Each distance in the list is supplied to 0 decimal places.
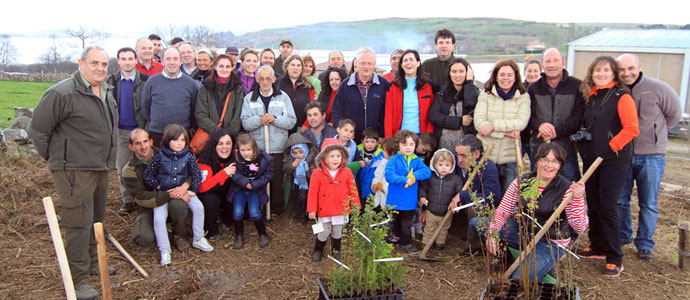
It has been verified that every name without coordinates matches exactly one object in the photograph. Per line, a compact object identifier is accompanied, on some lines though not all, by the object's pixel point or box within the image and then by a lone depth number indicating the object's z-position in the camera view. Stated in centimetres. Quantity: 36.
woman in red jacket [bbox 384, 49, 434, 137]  596
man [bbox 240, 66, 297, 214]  614
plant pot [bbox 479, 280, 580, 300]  372
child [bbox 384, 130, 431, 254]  537
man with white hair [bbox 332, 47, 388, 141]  622
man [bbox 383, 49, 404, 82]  700
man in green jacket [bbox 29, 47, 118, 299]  405
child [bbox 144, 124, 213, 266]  521
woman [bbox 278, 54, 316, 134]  675
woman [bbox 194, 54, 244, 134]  599
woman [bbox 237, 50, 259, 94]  646
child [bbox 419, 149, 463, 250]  537
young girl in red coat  518
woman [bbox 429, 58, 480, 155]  572
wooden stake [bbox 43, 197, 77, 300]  325
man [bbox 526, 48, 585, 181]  535
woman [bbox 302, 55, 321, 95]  716
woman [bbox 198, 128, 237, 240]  563
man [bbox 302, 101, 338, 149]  620
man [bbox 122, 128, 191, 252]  526
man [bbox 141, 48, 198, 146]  586
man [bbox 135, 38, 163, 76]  673
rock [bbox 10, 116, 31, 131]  924
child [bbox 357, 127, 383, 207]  579
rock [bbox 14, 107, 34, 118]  981
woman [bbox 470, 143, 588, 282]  430
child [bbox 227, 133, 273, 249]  564
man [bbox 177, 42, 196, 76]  703
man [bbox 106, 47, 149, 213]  608
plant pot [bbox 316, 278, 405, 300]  365
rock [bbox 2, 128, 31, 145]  871
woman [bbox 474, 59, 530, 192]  539
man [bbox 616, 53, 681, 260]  504
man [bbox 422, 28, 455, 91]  642
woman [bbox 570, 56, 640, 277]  477
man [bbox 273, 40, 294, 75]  819
